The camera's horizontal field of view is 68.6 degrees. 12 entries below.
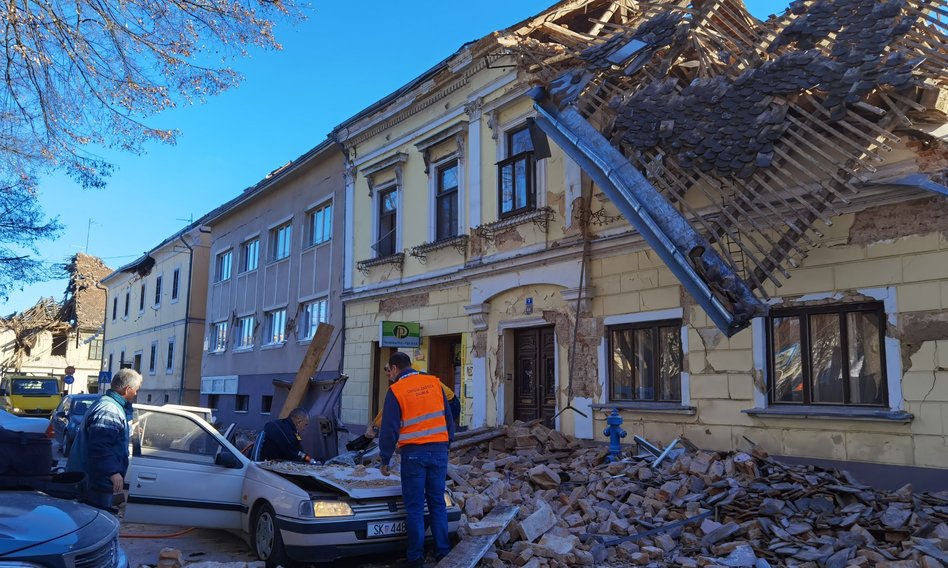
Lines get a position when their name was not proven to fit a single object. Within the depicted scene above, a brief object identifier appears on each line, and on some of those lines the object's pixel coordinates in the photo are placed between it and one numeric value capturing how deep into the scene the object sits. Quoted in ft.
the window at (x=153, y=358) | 111.14
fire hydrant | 31.35
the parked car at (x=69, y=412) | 36.65
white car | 19.43
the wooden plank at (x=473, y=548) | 18.69
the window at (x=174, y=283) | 105.91
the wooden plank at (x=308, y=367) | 40.60
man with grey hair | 17.43
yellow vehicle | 83.25
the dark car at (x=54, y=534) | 11.52
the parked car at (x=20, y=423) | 27.77
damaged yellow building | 24.67
